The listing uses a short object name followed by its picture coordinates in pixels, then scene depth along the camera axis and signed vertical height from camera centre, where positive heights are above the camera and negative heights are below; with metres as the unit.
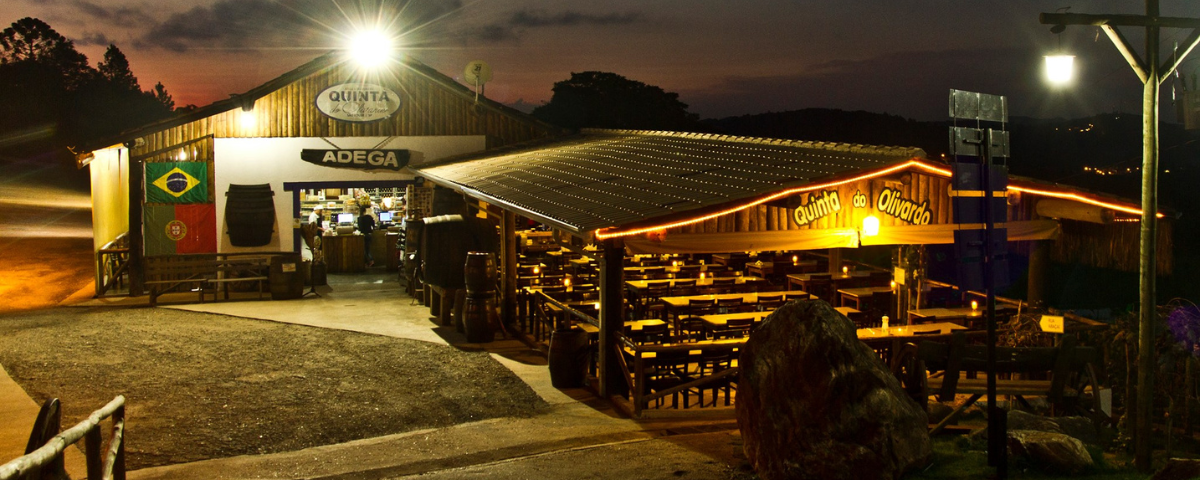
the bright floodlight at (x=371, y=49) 19.56 +4.08
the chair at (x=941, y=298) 13.86 -1.06
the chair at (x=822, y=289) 14.55 -0.96
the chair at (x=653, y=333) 10.61 -1.23
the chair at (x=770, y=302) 12.62 -1.01
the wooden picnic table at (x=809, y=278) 14.52 -0.79
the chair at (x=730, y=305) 12.24 -1.01
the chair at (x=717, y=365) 9.13 -1.41
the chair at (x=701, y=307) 12.09 -1.03
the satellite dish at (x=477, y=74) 20.67 +3.67
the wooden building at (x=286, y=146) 17.97 +1.87
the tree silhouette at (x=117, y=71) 73.38 +13.78
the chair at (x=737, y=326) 10.85 -1.16
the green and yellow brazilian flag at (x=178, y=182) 17.91 +1.06
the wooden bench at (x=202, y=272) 16.62 -0.73
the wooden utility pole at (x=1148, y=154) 6.74 +0.56
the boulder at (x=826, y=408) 5.94 -1.21
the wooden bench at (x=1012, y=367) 7.67 -1.21
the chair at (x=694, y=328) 11.67 -1.32
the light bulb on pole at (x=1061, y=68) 7.37 +1.33
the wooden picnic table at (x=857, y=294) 13.41 -0.95
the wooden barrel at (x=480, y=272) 12.96 -0.58
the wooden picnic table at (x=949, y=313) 11.45 -1.08
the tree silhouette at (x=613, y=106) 57.87 +8.42
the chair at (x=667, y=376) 9.01 -1.49
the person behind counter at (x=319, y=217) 22.11 +0.41
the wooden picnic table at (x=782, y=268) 17.02 -0.72
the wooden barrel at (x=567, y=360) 10.17 -1.46
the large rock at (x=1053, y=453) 6.29 -1.60
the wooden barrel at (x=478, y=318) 12.91 -1.24
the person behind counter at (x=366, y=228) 21.67 +0.12
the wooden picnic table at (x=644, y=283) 13.72 -0.83
